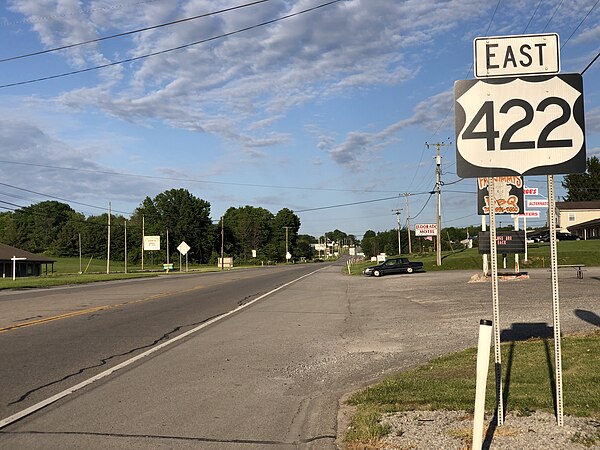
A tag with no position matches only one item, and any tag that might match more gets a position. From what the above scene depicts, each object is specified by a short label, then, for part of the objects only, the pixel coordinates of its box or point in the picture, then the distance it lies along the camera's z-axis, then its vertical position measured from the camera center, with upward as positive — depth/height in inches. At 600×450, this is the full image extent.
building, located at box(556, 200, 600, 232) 3784.5 +243.2
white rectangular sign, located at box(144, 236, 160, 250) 3855.6 +94.0
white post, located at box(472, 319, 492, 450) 169.3 -37.7
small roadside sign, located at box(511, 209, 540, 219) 1586.4 +99.8
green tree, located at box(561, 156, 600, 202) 4805.6 +543.1
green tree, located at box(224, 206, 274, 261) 5944.9 +213.0
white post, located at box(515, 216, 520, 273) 1449.9 +69.6
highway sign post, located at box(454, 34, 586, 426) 209.6 +48.6
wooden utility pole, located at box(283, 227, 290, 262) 5847.0 +140.9
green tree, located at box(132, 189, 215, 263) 5142.7 +301.6
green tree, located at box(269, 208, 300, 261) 6294.3 +281.5
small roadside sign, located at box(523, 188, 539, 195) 1541.8 +158.9
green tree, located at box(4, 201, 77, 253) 5191.9 +290.6
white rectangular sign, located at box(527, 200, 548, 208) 1689.8 +137.8
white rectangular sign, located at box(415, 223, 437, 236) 2303.2 +88.0
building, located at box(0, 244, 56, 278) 2650.1 -21.2
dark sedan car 1717.5 -43.9
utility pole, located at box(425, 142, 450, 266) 1900.8 +189.9
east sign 214.4 +72.7
